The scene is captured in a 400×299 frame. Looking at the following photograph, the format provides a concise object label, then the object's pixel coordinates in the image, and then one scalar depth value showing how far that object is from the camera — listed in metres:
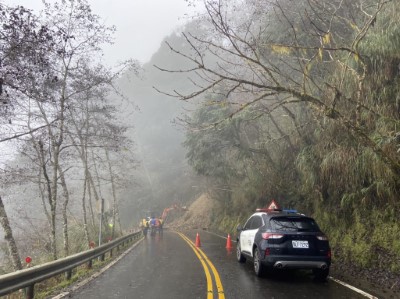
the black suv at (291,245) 8.77
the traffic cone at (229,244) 17.33
